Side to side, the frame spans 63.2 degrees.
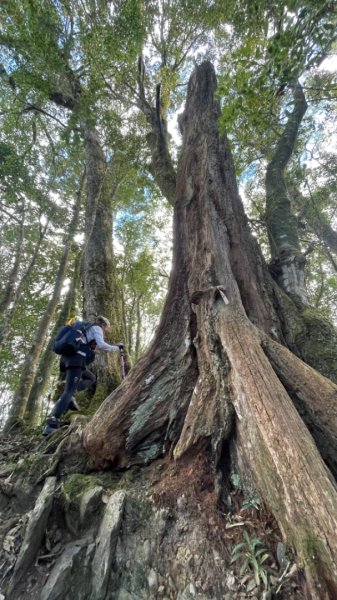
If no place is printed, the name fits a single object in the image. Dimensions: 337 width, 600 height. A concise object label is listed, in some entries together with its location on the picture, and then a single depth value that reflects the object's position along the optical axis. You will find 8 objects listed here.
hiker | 3.95
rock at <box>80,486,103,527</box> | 2.17
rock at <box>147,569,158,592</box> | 1.72
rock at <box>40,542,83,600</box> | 1.67
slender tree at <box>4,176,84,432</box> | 5.99
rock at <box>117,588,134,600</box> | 1.70
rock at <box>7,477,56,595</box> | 1.87
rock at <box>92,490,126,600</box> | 1.75
